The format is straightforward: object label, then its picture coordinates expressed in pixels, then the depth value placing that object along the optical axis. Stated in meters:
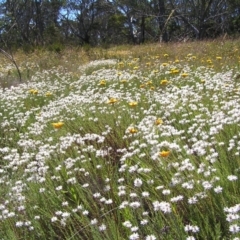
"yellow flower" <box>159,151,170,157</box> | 2.25
